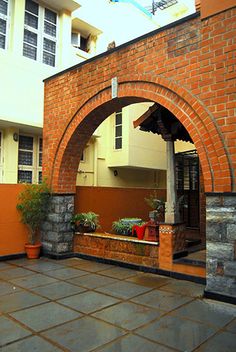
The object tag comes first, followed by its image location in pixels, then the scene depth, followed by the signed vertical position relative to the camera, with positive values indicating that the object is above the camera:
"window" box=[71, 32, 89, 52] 10.29 +5.22
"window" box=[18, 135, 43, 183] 8.41 +0.95
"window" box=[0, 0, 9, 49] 7.95 +4.46
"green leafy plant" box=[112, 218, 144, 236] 6.91 -0.73
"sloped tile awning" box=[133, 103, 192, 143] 6.00 +1.48
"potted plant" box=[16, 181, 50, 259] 6.52 -0.31
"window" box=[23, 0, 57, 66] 8.45 +4.54
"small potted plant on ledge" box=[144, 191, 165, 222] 6.00 -0.26
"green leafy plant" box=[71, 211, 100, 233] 6.85 -0.65
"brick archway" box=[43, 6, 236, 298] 4.05 +1.62
